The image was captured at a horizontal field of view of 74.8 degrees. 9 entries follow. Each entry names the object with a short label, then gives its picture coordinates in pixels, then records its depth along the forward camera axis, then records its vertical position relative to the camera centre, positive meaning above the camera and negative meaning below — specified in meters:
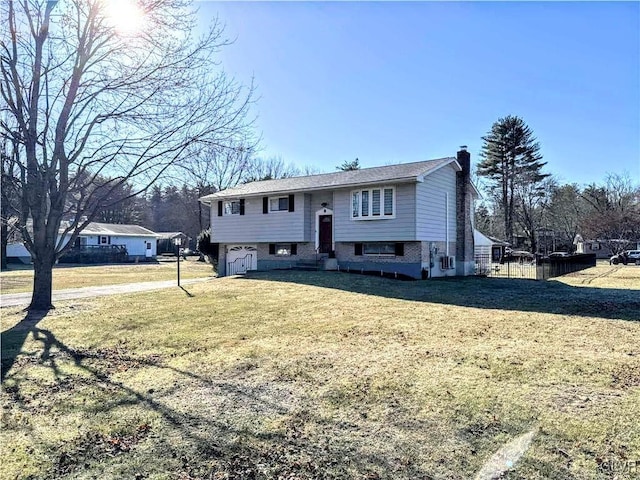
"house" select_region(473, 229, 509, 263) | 32.06 -0.29
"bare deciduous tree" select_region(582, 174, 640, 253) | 43.94 +3.58
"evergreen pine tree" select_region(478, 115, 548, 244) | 50.03 +10.36
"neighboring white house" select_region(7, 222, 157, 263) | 42.06 +0.91
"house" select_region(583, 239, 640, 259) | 46.17 -0.38
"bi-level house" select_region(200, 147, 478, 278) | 19.42 +1.35
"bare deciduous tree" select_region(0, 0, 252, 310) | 10.28 +3.85
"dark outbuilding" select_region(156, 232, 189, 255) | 58.72 +0.61
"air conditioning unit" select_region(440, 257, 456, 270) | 21.22 -0.93
